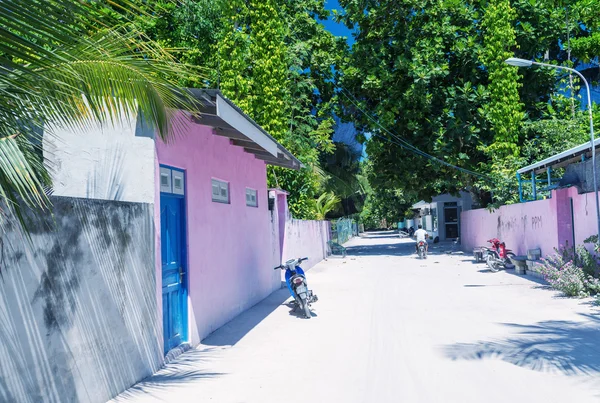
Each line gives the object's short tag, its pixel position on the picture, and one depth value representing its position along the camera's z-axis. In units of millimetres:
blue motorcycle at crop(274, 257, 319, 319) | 10293
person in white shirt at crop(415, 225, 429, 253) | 25103
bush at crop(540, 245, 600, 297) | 11617
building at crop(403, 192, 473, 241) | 43219
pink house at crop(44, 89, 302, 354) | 6773
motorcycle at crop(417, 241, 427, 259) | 24859
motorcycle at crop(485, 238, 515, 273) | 18266
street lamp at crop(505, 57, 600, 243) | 12133
